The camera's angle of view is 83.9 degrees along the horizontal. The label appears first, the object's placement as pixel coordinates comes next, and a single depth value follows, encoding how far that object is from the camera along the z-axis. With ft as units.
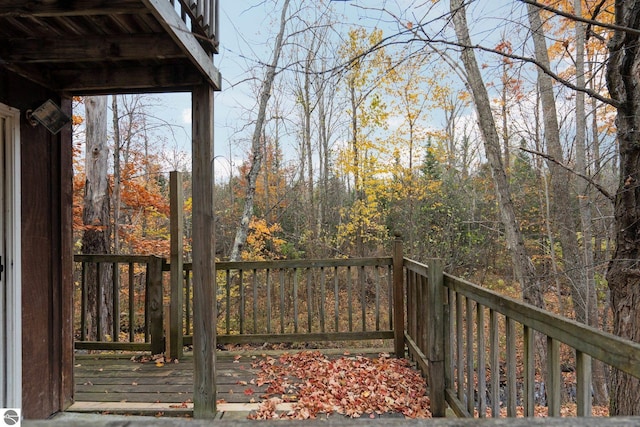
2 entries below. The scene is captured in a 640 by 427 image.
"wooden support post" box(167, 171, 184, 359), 12.04
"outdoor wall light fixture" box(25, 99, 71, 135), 8.18
